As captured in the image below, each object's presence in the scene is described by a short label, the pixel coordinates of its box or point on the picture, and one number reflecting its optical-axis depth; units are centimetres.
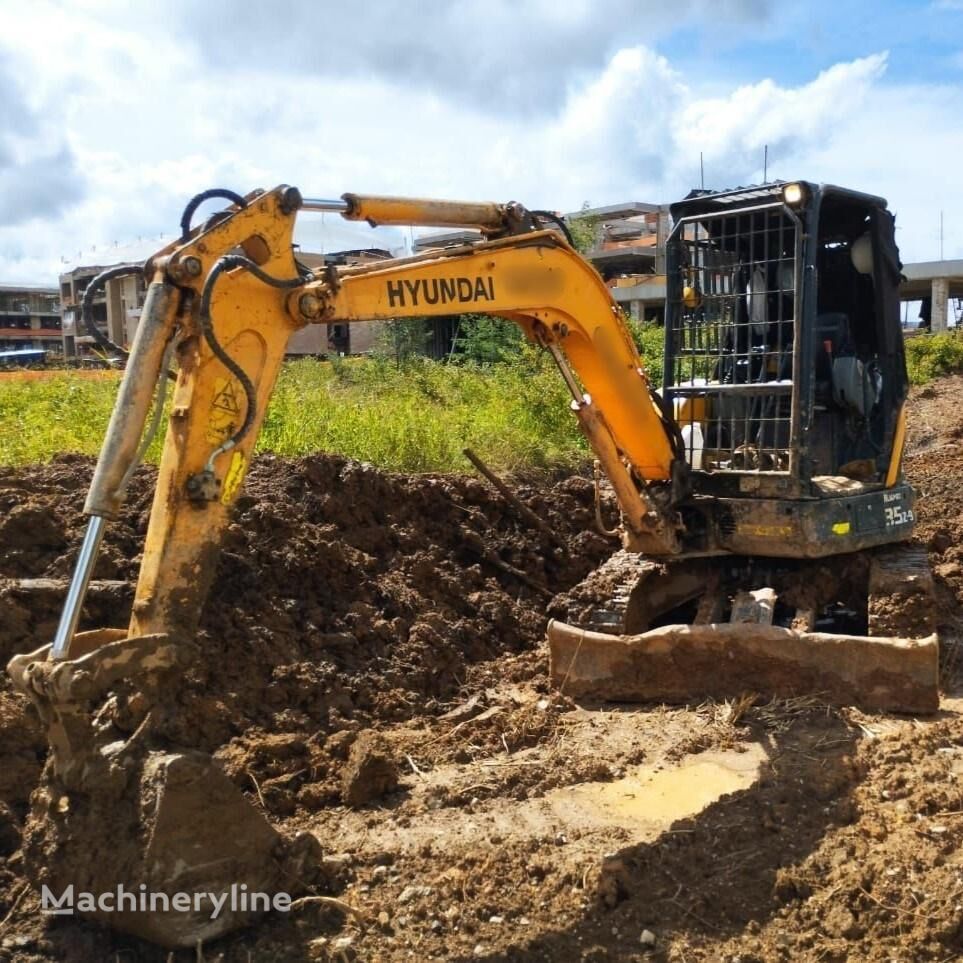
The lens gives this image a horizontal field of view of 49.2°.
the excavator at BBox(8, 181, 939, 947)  359
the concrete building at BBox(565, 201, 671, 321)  3161
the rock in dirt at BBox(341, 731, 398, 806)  476
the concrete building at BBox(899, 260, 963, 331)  3204
